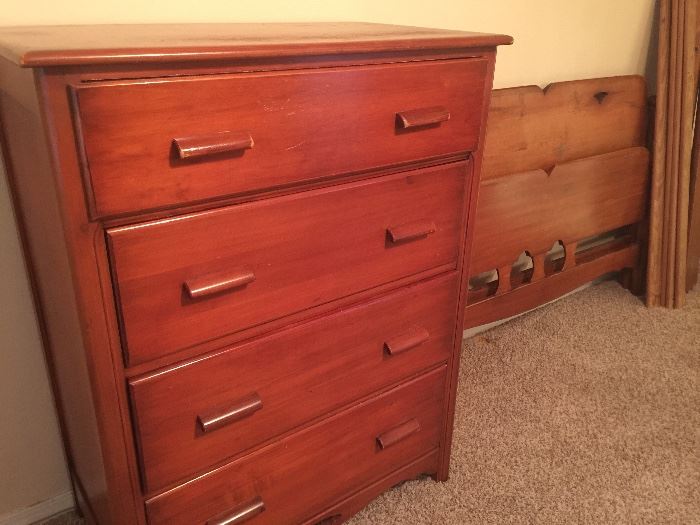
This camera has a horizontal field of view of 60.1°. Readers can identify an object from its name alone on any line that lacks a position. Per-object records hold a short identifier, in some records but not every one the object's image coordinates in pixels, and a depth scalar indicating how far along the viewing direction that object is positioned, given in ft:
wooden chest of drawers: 2.49
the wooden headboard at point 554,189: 5.96
